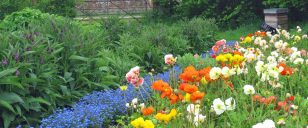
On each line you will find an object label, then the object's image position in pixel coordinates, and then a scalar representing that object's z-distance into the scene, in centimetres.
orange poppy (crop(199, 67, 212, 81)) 361
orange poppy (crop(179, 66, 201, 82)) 337
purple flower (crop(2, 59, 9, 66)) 392
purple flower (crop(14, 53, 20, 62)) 399
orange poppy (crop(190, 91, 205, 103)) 291
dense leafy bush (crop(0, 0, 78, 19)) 991
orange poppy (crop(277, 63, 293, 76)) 363
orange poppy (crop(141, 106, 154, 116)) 309
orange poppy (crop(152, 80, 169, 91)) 327
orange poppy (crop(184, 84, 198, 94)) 296
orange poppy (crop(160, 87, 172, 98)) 319
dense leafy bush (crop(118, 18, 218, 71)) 650
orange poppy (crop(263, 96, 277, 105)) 319
